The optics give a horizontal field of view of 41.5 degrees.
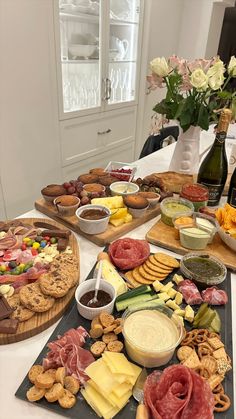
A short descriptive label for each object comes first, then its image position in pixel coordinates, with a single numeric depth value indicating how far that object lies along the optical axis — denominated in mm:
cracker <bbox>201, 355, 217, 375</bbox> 635
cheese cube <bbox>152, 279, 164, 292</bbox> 839
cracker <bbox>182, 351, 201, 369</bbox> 634
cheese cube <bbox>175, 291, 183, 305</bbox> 802
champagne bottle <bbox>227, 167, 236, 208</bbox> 1201
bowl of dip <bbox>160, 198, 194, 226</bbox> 1149
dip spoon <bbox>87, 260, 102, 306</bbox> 764
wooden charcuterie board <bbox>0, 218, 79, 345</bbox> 708
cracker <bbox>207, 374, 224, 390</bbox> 608
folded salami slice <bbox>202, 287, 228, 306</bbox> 816
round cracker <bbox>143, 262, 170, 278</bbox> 897
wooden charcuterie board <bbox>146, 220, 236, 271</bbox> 997
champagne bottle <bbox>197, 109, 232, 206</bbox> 1297
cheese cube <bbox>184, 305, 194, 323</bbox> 752
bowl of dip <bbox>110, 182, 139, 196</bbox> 1275
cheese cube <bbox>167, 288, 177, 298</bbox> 819
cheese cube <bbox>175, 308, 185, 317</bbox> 762
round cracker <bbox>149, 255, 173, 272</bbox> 919
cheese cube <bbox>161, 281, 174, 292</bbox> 832
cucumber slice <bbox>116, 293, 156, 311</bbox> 768
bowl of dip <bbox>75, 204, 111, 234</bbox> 1058
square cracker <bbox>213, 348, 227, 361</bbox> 663
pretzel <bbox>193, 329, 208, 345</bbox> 700
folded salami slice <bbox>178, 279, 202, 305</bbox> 806
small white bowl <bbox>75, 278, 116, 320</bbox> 736
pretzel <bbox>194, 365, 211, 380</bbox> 625
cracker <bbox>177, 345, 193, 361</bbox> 656
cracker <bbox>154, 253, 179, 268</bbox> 929
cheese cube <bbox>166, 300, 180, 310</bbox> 780
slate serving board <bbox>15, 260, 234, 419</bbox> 564
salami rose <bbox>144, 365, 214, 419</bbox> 514
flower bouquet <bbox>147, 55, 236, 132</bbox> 1312
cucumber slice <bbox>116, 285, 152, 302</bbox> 785
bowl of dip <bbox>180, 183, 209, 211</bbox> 1201
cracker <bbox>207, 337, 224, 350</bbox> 686
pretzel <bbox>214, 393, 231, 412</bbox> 575
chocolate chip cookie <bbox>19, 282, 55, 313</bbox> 752
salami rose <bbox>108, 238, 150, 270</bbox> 915
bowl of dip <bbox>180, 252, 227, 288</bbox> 865
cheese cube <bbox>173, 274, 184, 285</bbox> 873
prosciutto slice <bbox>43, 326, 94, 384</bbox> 617
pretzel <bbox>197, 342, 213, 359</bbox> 669
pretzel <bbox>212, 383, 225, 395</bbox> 605
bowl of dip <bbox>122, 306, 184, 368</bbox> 624
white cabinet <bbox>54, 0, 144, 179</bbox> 2318
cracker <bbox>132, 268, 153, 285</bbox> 867
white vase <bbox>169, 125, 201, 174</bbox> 1466
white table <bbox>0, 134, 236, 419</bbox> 572
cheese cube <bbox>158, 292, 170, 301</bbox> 801
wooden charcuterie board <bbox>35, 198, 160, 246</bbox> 1071
